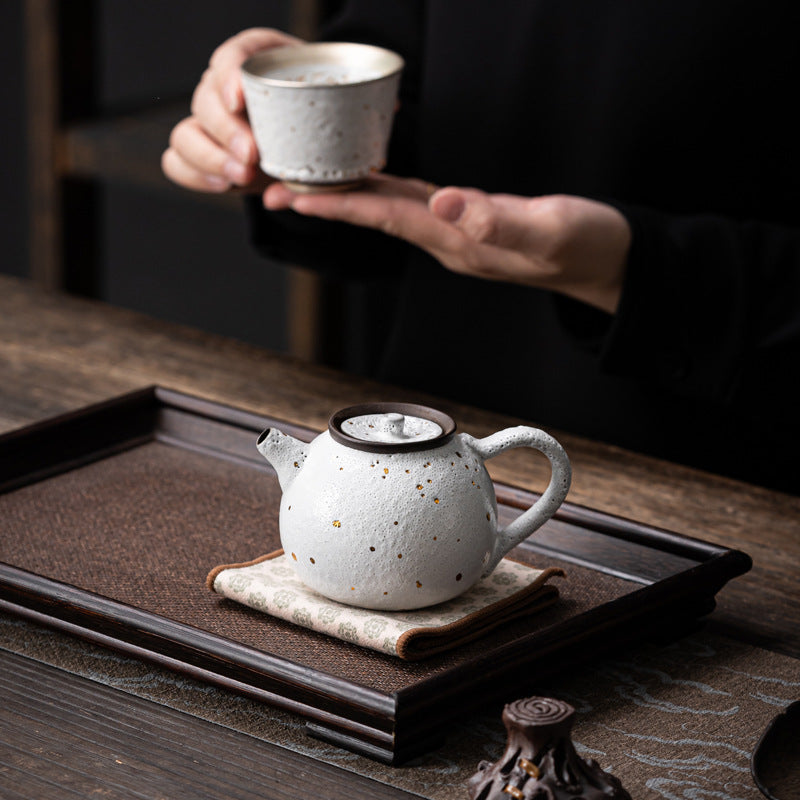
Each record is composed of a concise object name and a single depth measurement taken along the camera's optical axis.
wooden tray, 1.44
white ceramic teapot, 1.47
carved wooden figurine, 1.36
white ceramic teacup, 1.75
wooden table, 1.64
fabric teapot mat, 1.47
